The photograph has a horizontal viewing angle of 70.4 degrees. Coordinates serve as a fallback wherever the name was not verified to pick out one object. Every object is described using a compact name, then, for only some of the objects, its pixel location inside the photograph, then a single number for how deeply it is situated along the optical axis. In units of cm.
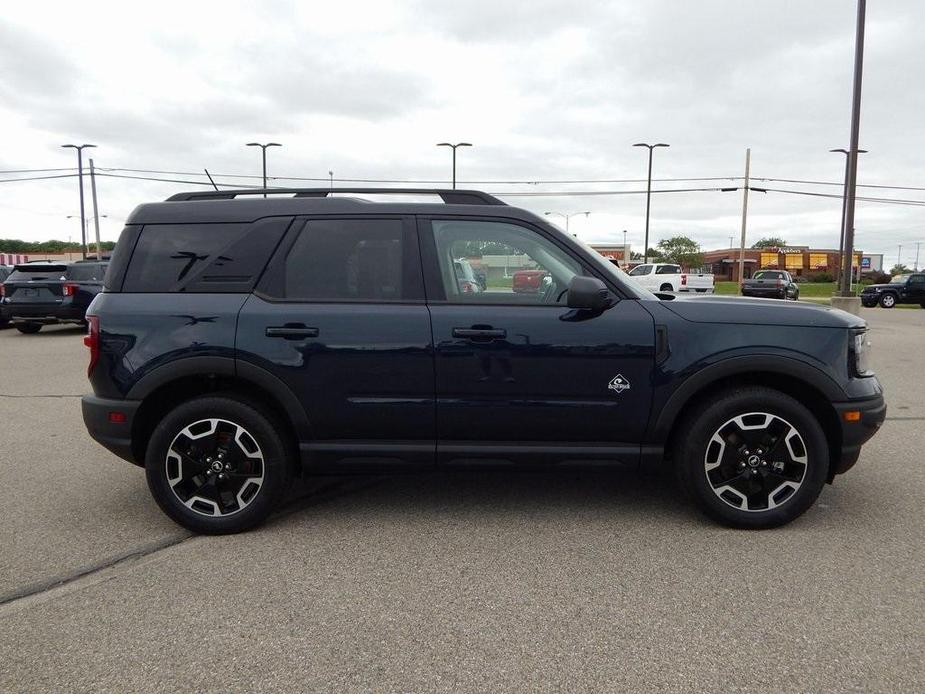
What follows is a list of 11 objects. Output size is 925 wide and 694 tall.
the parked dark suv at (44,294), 1389
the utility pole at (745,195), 4359
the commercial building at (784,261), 8475
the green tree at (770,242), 12738
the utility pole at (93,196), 4731
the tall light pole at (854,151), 1467
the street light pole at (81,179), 4101
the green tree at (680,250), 11350
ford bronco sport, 351
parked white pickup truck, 3247
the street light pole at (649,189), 3909
